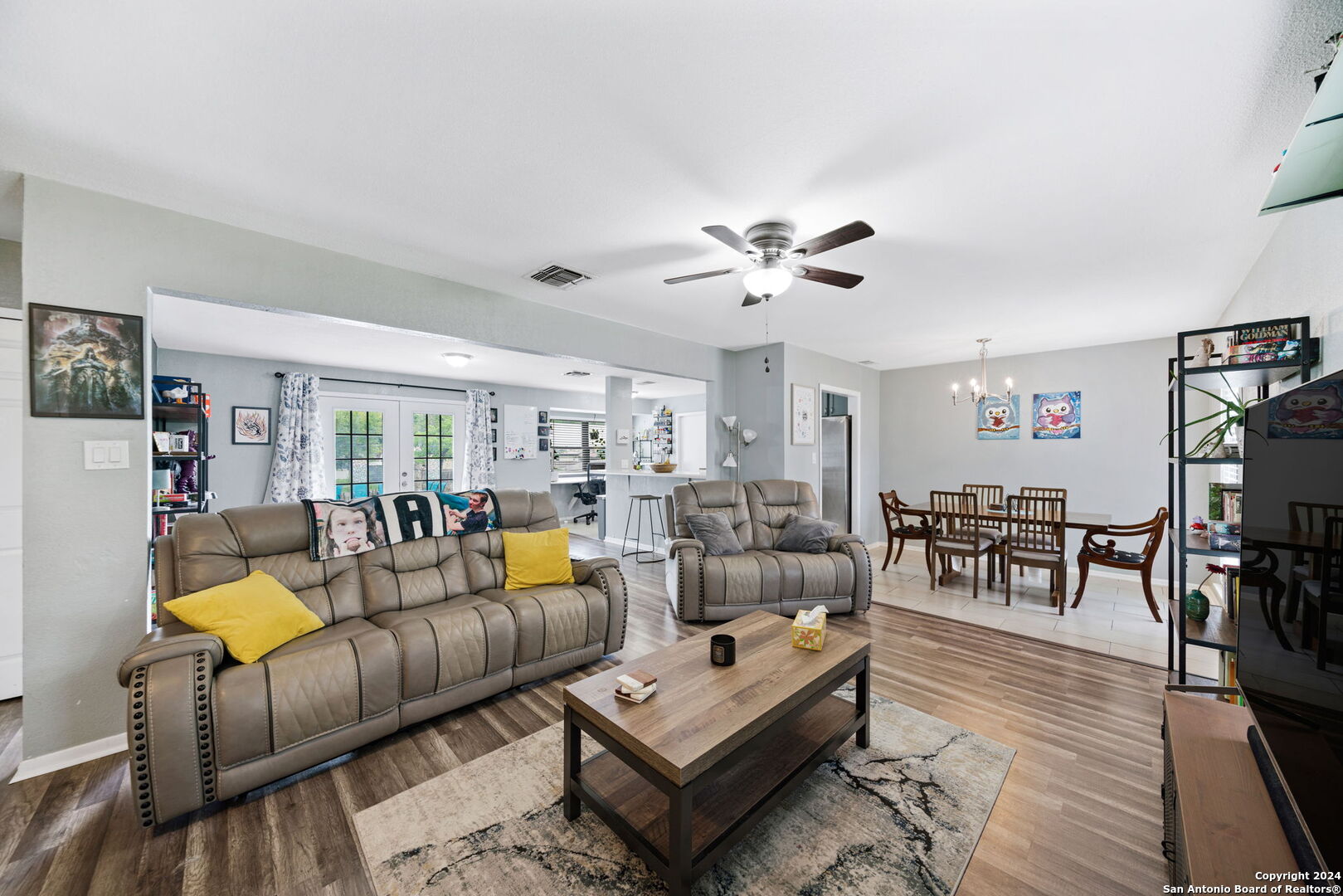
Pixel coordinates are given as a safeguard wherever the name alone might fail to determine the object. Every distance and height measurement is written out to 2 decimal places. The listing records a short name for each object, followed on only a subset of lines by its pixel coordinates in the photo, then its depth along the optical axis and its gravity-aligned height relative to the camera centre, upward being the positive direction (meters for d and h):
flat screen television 1.00 -0.39
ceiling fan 2.41 +0.90
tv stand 1.03 -0.87
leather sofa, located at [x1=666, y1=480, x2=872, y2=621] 3.74 -1.01
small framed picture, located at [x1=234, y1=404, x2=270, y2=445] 5.44 +0.27
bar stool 6.04 -0.88
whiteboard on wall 7.72 +0.25
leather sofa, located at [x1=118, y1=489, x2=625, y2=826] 1.77 -0.90
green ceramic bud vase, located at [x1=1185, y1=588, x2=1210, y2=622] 2.23 -0.73
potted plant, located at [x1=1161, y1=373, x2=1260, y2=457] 1.89 +0.08
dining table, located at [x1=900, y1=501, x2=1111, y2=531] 4.11 -0.66
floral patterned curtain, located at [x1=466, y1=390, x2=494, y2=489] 7.25 +0.10
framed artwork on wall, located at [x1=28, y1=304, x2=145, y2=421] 2.09 +0.38
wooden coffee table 1.45 -0.97
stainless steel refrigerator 6.53 -0.34
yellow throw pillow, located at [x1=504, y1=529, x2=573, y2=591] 3.08 -0.71
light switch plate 2.17 -0.02
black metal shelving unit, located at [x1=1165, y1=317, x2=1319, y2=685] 1.93 -0.08
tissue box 2.17 -0.83
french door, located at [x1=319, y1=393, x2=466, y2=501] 6.21 +0.05
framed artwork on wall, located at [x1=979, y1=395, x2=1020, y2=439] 5.82 +0.31
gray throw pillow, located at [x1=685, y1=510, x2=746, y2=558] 3.98 -0.70
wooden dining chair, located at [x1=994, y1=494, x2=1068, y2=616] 4.02 -0.85
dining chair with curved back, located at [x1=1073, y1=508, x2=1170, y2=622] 3.73 -0.88
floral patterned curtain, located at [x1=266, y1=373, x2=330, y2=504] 5.64 +0.05
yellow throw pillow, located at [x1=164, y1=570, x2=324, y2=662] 2.03 -0.70
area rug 1.55 -1.35
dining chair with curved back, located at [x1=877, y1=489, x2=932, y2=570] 5.03 -0.85
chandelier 5.22 +0.61
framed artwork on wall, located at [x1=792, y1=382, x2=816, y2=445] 5.45 +0.36
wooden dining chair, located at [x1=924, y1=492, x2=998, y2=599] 4.38 -0.81
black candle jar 2.03 -0.84
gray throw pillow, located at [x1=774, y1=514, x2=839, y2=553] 4.11 -0.75
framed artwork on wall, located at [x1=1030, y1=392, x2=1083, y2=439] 5.43 +0.32
